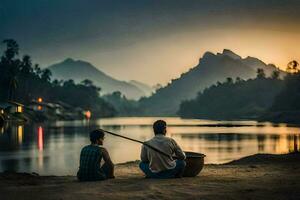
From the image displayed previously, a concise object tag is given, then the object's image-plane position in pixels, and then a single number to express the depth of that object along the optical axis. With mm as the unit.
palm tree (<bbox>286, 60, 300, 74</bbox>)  172500
